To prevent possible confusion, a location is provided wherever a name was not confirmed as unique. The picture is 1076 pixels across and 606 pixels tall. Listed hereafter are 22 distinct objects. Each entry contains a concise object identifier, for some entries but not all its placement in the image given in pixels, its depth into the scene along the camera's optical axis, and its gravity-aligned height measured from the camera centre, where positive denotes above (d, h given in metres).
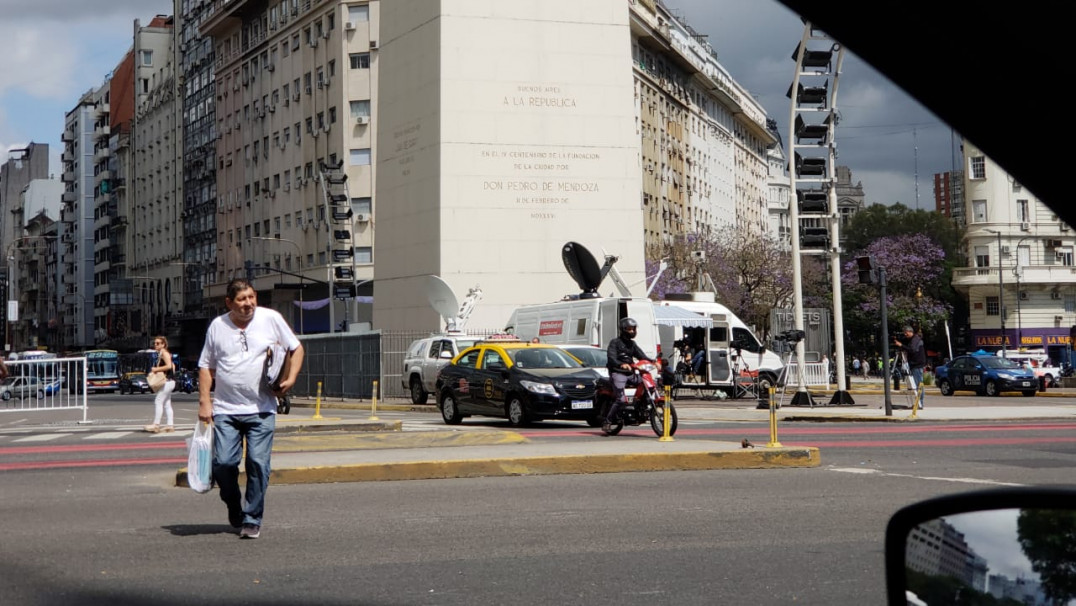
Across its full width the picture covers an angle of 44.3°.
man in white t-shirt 8.80 -0.23
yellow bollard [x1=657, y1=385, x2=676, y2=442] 16.94 -0.92
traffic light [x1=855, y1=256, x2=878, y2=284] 24.91 +1.46
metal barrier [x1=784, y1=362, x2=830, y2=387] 38.75 -0.71
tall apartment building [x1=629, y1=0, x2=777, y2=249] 92.81 +18.03
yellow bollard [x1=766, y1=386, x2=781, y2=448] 15.21 -0.86
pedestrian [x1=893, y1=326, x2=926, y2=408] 27.12 -0.15
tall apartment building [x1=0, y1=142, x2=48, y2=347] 181.00 +24.74
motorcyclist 18.42 -0.11
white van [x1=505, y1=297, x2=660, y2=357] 32.28 +0.80
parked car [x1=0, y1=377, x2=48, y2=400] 27.66 -0.55
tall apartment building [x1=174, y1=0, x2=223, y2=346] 98.44 +14.95
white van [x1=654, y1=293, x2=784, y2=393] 39.88 +0.20
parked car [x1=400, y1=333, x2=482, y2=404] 33.94 -0.09
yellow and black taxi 21.97 -0.52
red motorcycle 18.34 -0.70
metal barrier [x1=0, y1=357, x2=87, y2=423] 27.62 -0.49
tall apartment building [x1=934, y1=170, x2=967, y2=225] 181.21 +20.92
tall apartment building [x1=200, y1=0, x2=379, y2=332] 76.31 +14.13
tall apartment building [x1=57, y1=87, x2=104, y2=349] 138.38 +17.09
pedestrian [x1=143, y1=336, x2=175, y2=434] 22.17 -0.53
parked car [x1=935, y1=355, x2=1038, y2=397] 42.97 -1.02
